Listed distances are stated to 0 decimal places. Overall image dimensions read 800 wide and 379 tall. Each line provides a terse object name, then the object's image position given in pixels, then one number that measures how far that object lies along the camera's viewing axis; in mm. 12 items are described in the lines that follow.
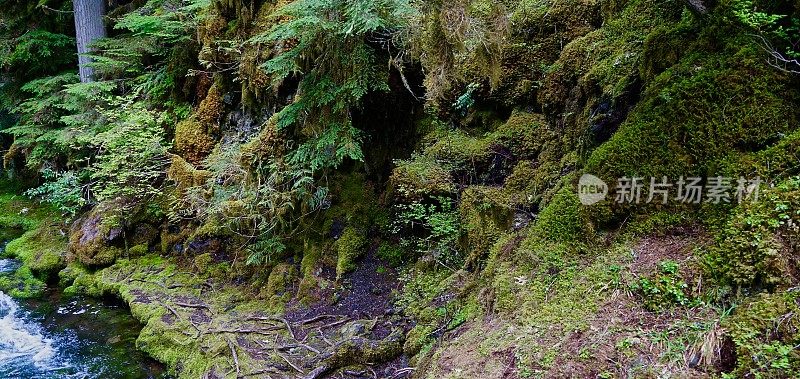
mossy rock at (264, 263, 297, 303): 7641
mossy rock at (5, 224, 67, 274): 10047
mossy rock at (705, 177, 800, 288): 2771
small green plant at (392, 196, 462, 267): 6242
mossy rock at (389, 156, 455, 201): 6414
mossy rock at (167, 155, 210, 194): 8883
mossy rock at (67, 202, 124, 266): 9773
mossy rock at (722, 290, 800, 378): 2430
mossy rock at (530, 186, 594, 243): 3998
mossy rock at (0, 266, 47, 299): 9172
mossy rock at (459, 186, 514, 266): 5422
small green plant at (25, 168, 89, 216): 10172
